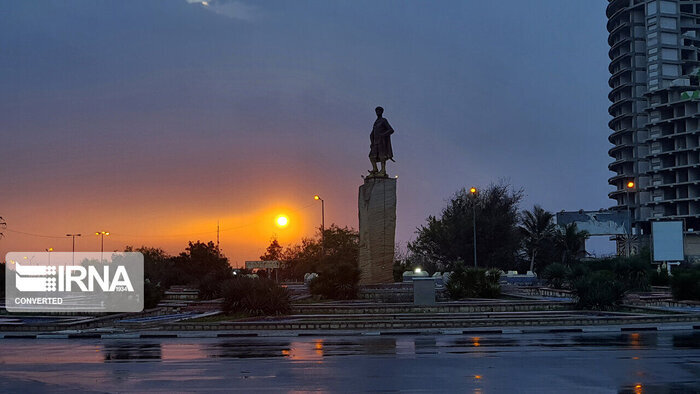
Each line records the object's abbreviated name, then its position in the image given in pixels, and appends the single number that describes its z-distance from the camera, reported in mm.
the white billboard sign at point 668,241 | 74688
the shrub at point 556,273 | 40844
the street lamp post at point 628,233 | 95456
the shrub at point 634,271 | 42438
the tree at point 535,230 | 74000
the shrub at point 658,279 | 49031
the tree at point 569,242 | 73250
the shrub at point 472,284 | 34906
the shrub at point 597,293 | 28109
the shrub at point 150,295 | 32469
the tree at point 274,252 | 117812
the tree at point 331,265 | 34438
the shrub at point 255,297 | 27453
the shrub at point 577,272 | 38481
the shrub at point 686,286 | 33844
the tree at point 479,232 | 68688
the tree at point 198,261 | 66688
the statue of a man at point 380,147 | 37375
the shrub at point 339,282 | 34219
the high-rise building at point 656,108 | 115062
